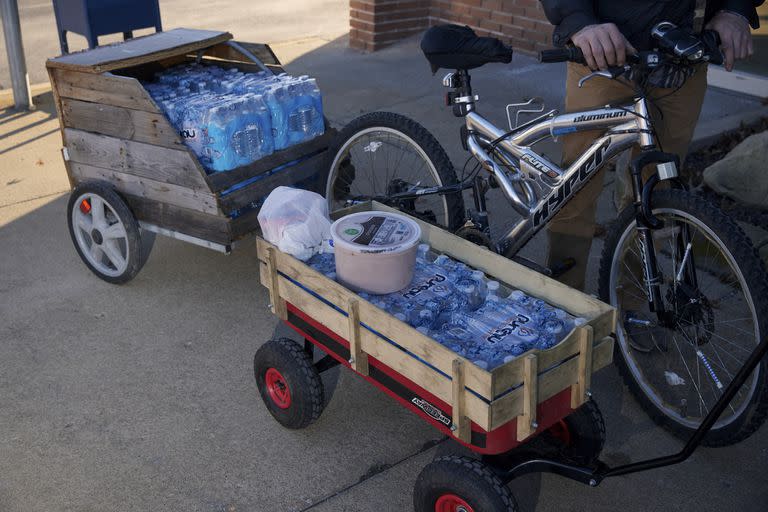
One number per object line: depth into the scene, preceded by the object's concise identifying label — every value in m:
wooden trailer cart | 4.18
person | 3.34
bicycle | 3.25
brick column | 9.13
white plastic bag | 3.42
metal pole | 7.07
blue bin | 6.66
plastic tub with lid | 3.13
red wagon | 2.68
